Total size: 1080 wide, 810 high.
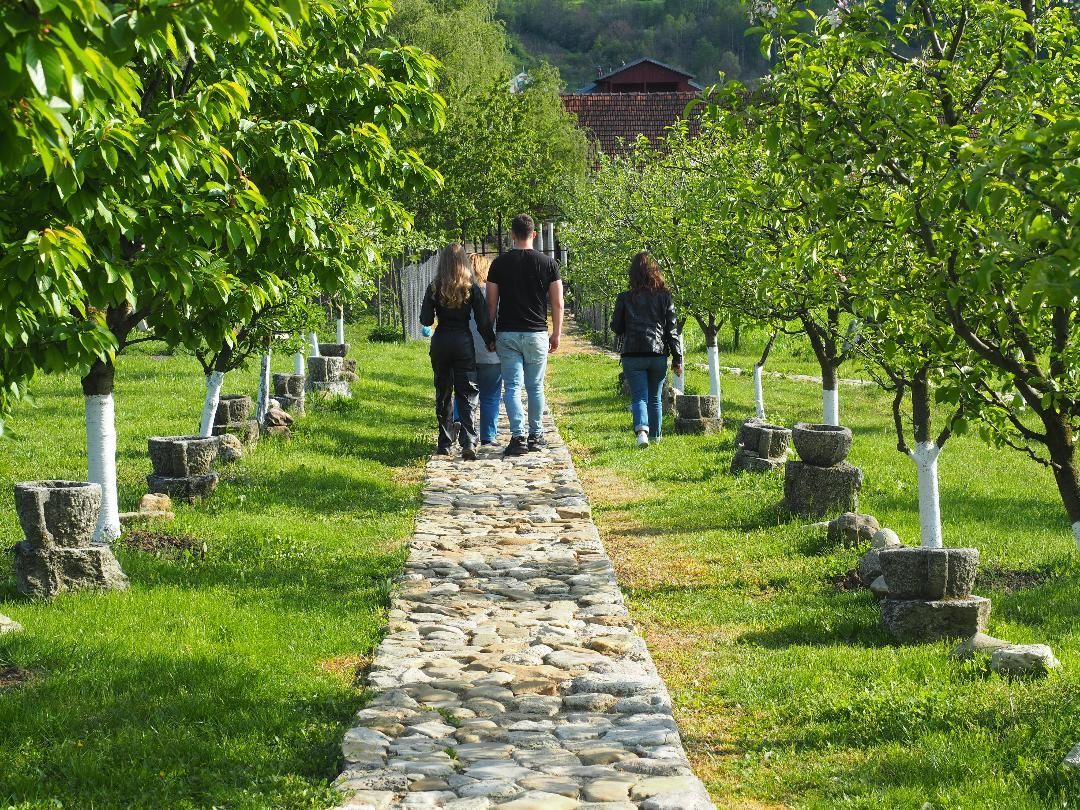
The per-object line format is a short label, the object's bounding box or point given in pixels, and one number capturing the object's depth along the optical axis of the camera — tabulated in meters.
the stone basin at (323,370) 18.67
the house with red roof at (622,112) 55.28
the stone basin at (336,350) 21.69
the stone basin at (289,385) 16.28
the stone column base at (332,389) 18.27
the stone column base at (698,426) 15.68
